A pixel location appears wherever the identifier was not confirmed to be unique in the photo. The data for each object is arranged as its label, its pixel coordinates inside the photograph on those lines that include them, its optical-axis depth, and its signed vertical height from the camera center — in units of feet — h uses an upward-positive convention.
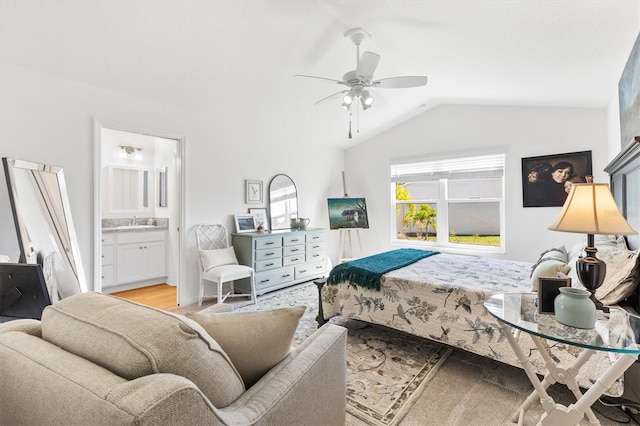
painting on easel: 17.58 +0.19
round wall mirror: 15.64 +0.81
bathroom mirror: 15.98 +1.53
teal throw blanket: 8.76 -1.58
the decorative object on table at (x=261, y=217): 14.78 +0.00
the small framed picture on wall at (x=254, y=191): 14.53 +1.25
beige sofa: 2.03 -1.20
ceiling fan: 8.38 +4.00
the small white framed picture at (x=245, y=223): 13.97 -0.28
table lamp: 4.31 -0.08
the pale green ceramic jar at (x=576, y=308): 4.33 -1.35
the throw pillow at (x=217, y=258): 12.14 -1.67
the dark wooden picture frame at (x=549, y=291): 4.90 -1.23
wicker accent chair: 11.79 -1.83
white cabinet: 13.78 -1.89
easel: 18.13 -1.49
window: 14.53 +0.72
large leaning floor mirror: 7.12 -0.14
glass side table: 4.01 -1.67
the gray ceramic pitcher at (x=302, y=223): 16.22 -0.34
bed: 6.00 -2.07
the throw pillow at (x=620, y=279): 5.32 -1.15
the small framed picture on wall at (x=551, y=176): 11.94 +1.62
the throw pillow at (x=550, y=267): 6.49 -1.15
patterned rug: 5.99 -3.71
